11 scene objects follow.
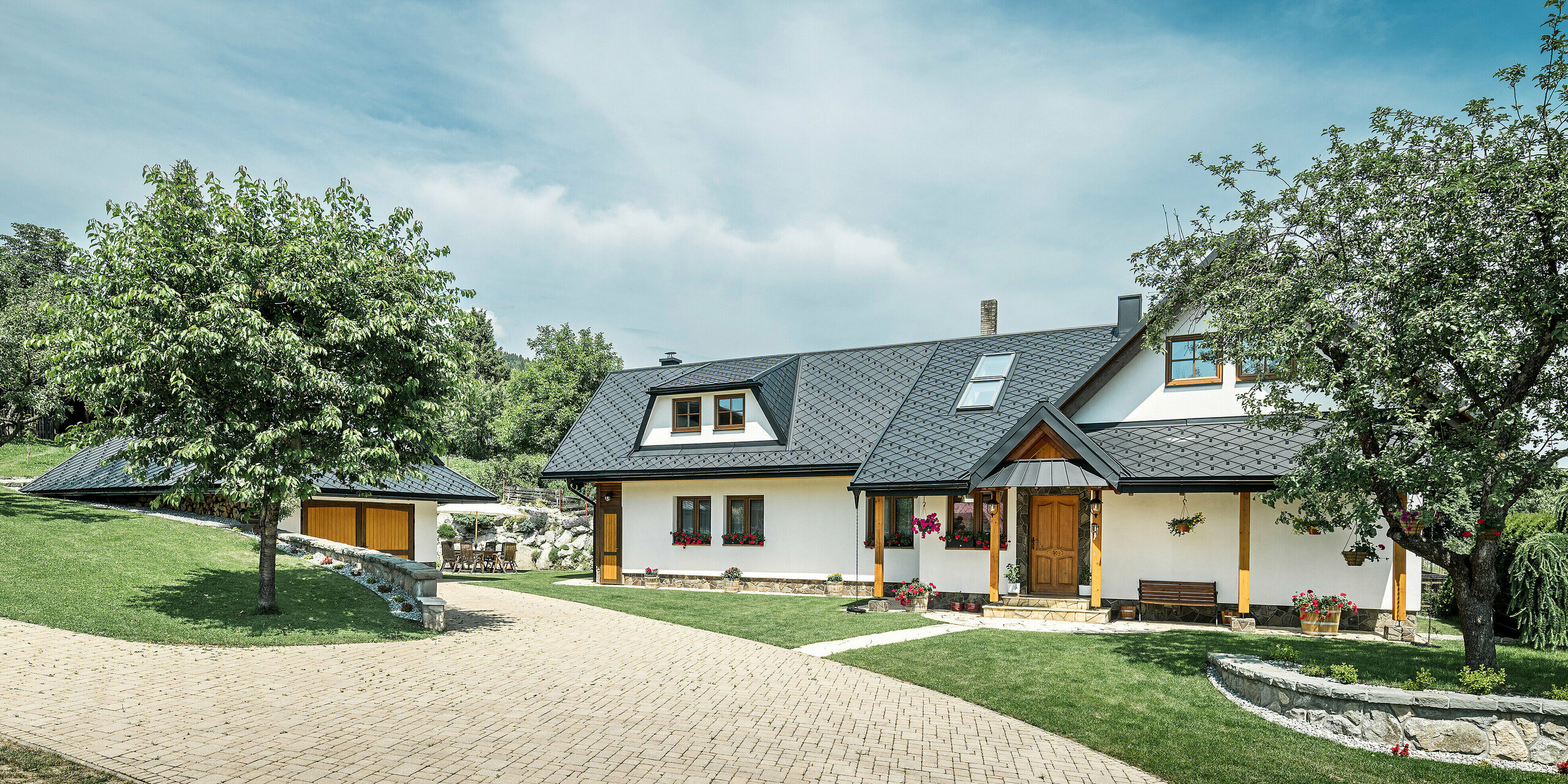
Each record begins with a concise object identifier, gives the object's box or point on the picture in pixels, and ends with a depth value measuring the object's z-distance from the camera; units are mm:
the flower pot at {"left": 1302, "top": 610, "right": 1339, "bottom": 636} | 13883
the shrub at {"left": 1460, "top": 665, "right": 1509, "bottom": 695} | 7297
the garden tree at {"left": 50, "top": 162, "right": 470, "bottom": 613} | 10609
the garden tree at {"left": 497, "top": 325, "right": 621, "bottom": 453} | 39250
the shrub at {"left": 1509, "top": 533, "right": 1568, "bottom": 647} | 11836
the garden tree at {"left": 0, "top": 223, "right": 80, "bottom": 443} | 20453
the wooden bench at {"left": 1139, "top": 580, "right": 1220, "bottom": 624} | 14938
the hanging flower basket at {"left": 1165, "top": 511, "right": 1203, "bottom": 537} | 14930
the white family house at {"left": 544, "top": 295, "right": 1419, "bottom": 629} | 14805
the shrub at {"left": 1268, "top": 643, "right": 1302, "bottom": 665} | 9391
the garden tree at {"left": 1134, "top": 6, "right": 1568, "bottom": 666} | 7559
